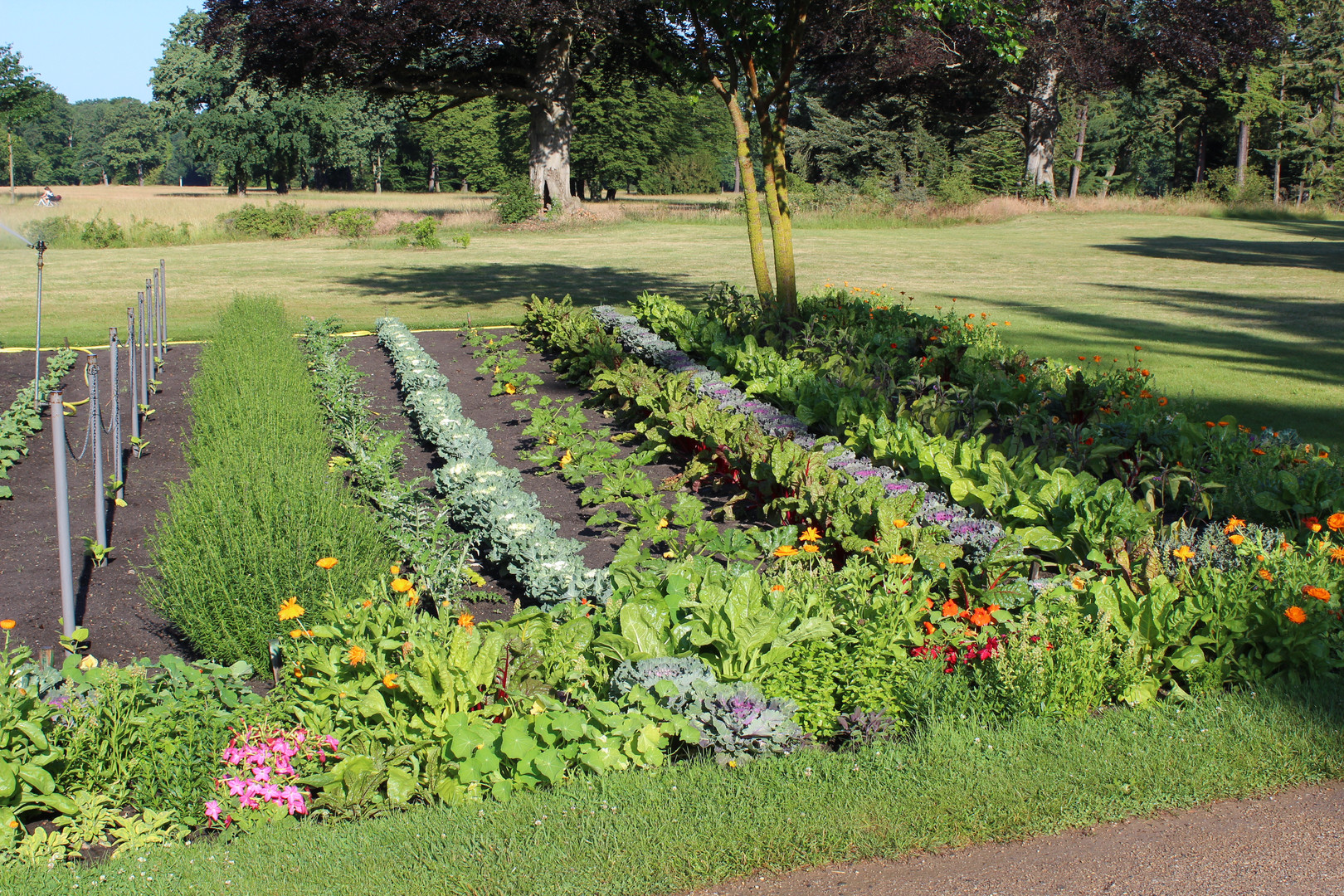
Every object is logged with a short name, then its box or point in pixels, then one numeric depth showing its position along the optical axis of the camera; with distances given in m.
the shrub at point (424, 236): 24.34
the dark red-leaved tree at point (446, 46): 20.73
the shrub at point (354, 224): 26.20
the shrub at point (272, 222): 26.77
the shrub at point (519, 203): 29.11
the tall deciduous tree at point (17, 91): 42.84
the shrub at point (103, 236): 24.47
